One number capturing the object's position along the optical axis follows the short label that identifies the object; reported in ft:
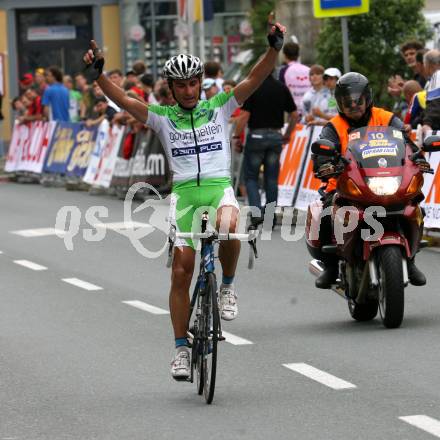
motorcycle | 33.42
